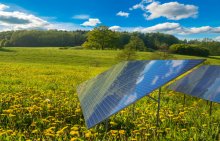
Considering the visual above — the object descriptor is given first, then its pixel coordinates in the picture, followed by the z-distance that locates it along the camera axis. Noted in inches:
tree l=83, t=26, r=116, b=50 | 2623.5
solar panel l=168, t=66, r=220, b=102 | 228.1
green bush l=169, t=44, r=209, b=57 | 2644.0
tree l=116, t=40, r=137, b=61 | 1420.6
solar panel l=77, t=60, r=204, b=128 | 133.8
